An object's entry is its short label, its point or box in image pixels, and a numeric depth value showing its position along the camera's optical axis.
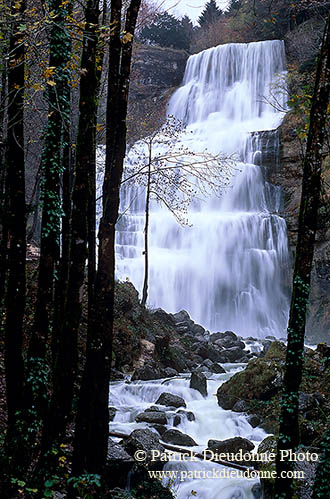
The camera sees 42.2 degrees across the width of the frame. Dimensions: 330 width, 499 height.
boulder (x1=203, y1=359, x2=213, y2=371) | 14.57
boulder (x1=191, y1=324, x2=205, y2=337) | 19.73
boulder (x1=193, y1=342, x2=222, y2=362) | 15.98
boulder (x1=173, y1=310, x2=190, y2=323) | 20.64
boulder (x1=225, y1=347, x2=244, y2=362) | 16.26
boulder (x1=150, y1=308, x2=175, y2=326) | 18.50
